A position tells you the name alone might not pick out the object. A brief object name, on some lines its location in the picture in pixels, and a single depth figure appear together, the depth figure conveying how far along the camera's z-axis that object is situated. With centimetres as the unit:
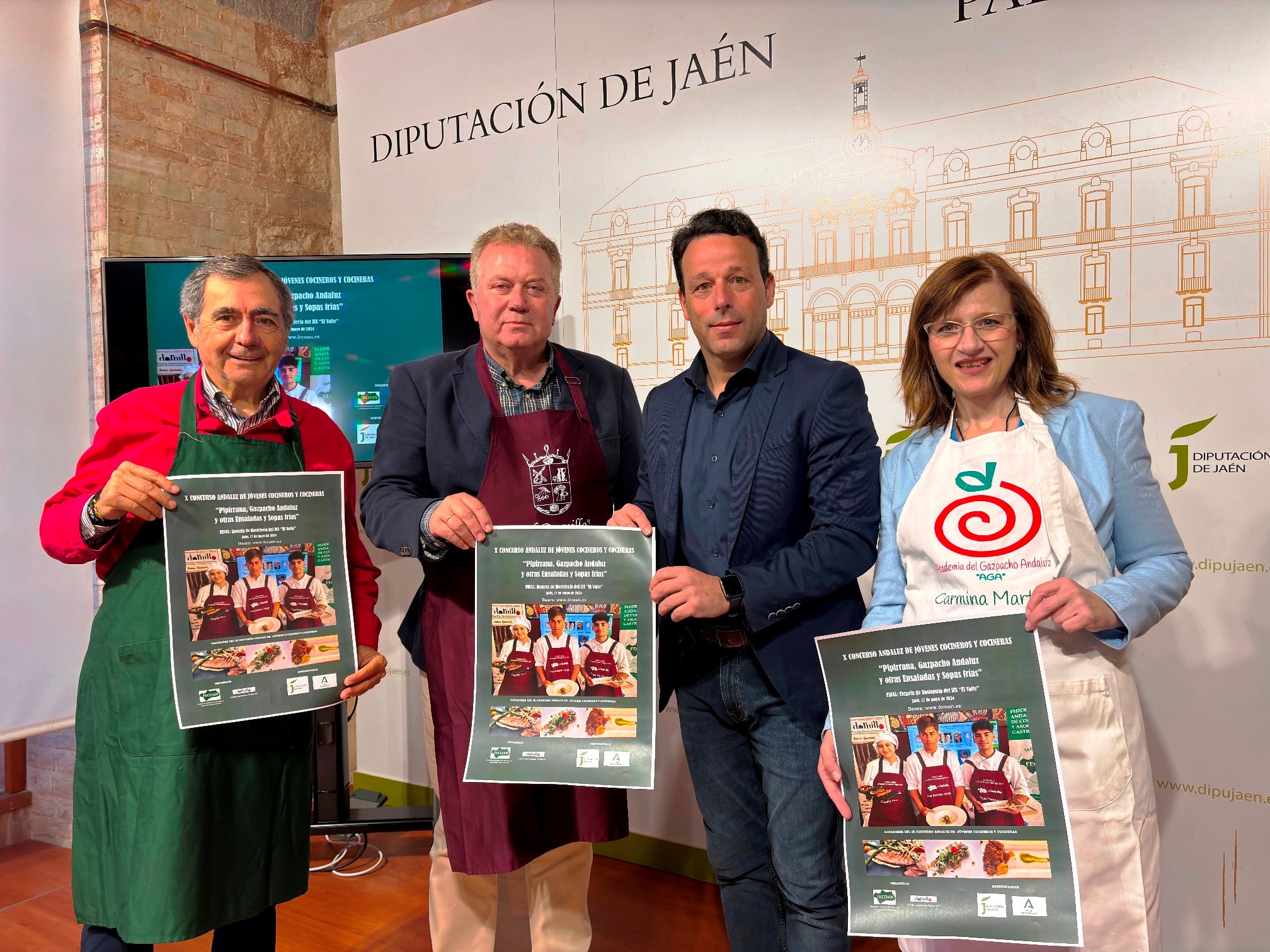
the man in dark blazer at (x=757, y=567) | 168
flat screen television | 347
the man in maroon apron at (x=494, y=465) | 205
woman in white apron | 146
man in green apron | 178
